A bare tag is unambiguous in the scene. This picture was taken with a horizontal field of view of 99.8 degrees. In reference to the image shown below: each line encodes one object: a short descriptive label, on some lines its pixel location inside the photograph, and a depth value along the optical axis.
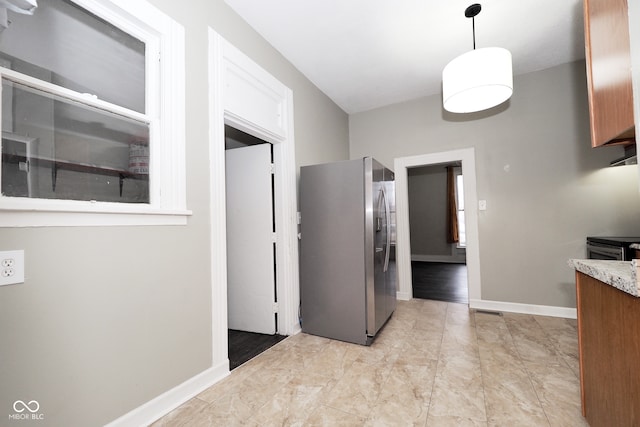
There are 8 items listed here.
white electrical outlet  1.04
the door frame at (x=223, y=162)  1.92
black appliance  2.22
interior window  1.15
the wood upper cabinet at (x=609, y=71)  0.94
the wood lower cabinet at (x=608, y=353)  0.94
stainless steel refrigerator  2.45
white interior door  2.71
